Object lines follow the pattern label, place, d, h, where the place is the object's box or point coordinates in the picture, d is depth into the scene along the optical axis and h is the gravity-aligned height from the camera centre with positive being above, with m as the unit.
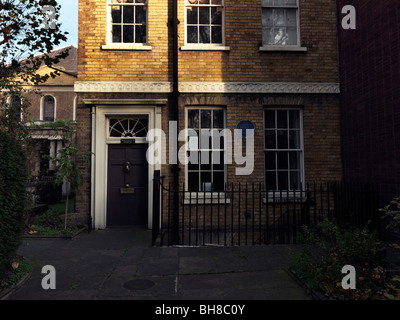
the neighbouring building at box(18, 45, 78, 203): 24.25 +5.88
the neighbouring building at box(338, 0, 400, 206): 6.16 +1.70
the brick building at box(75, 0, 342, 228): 7.58 +2.02
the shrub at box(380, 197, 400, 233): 6.10 -0.91
